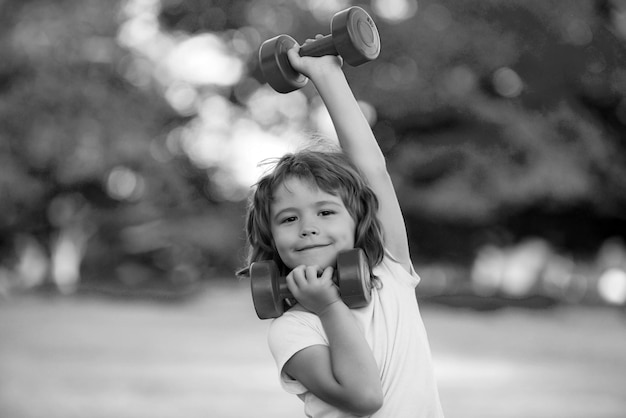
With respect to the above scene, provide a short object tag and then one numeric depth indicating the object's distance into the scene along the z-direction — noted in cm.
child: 298
